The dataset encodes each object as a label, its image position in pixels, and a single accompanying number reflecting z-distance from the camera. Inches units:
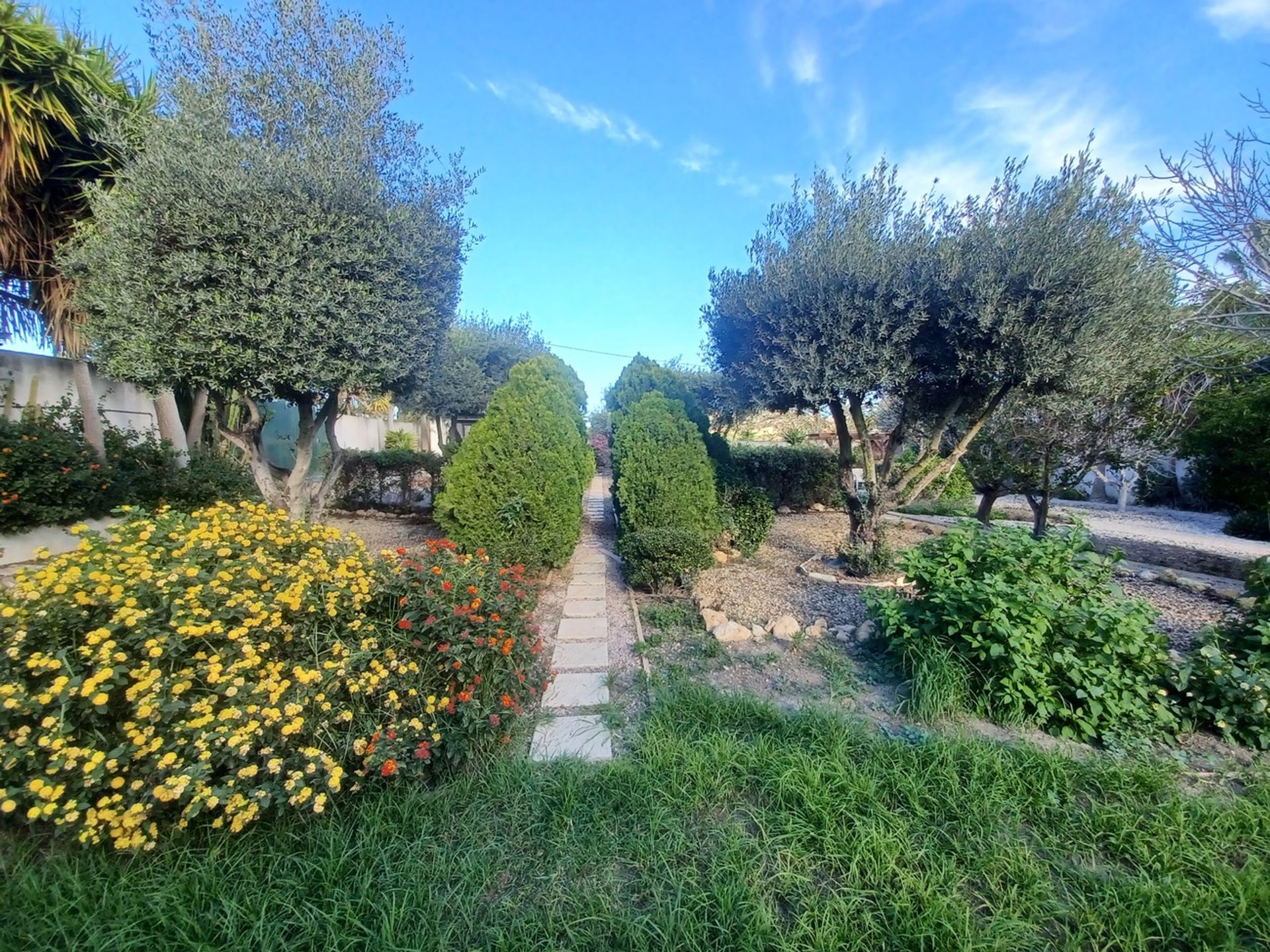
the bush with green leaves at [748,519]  254.2
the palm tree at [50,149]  173.8
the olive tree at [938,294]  168.9
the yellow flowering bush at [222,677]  67.1
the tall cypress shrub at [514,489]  197.3
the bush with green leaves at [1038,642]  101.0
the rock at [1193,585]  190.7
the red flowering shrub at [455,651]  86.9
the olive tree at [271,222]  144.3
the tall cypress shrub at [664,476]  217.6
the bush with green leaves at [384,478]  359.3
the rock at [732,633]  156.1
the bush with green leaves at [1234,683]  97.2
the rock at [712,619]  164.6
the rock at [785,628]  156.8
